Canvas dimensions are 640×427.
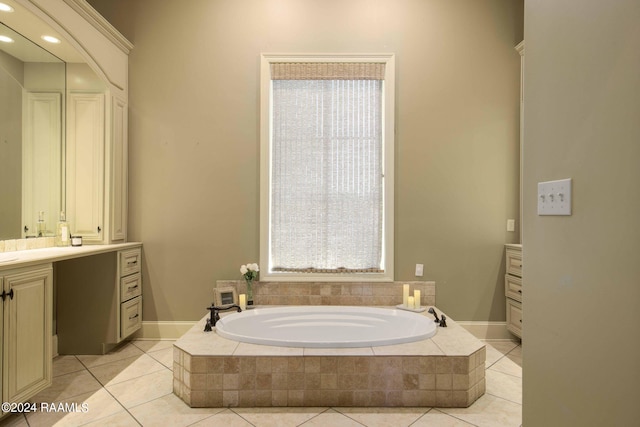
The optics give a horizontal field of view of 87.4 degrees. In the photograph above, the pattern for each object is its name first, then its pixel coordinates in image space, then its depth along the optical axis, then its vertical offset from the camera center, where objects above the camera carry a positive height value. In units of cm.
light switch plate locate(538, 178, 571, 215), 108 +5
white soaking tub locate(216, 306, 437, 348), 267 -93
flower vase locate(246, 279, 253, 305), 294 -73
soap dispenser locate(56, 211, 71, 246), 271 -22
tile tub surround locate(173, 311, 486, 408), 198 -100
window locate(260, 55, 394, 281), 310 +31
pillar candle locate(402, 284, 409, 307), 295 -74
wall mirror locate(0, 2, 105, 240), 229 +67
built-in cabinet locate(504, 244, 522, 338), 288 -67
